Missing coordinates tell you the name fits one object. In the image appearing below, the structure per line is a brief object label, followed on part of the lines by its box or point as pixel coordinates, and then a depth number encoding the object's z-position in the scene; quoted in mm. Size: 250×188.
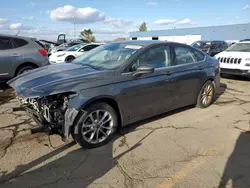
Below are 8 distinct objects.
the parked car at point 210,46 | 12163
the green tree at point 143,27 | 85981
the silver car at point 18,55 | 5815
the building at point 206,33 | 29809
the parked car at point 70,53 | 10009
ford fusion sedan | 2631
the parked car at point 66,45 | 14273
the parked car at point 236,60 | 6663
